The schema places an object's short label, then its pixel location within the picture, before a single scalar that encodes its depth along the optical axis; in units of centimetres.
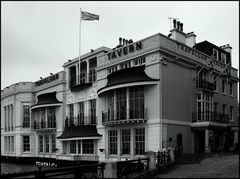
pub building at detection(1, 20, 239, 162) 2469
